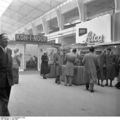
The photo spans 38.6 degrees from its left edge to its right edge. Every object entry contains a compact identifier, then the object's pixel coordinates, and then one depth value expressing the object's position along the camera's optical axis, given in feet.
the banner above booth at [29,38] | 31.62
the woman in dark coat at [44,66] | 24.26
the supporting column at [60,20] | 46.80
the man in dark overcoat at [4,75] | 7.75
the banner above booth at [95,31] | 30.86
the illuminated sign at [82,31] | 36.81
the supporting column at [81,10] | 40.22
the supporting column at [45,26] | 50.97
